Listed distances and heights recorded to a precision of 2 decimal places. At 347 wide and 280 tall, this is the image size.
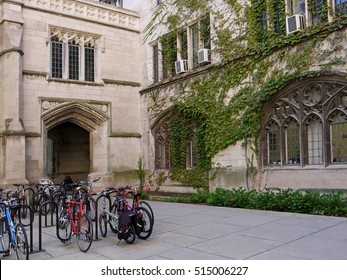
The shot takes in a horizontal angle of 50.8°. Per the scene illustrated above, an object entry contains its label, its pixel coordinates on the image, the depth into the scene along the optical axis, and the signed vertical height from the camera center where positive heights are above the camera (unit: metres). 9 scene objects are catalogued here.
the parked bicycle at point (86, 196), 7.43 -0.70
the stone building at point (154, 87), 10.04 +2.67
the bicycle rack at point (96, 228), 7.08 -1.29
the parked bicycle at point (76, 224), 6.26 -1.12
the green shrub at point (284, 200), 8.56 -1.09
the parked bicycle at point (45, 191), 10.76 -0.86
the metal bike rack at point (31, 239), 6.20 -1.31
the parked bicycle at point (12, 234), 5.50 -1.11
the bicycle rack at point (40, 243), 6.45 -1.43
